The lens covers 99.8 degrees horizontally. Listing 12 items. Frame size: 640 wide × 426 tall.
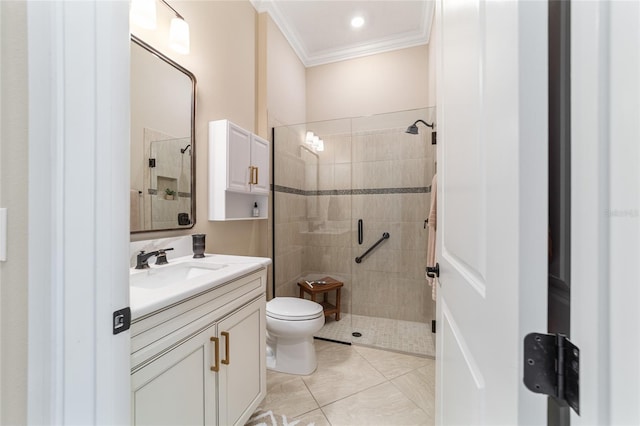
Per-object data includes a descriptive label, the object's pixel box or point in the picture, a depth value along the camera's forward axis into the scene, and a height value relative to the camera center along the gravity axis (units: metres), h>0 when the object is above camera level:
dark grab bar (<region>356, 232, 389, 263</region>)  2.82 -0.35
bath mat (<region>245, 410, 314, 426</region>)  1.43 -1.12
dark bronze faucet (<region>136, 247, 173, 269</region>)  1.28 -0.22
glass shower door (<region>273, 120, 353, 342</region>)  2.78 +0.05
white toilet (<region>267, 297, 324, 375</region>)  1.82 -0.84
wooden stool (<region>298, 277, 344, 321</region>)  2.64 -0.76
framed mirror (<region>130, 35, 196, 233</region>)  1.32 +0.38
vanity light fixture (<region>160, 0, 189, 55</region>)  1.44 +0.96
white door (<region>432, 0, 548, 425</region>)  0.39 +0.02
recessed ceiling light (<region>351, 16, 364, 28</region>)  2.52 +1.82
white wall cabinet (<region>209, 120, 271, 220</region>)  1.73 +0.29
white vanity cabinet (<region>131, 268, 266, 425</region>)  0.83 -0.55
